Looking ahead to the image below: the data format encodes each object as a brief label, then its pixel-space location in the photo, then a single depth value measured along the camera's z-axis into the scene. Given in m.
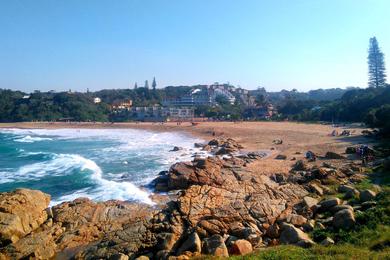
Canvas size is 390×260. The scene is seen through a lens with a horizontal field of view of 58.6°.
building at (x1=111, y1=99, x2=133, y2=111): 118.50
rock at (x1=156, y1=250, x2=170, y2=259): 10.86
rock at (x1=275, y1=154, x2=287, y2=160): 28.73
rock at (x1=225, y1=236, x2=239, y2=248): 10.79
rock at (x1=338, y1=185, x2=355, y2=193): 15.84
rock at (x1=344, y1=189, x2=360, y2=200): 14.68
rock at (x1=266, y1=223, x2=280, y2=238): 11.93
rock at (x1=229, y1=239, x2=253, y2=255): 10.27
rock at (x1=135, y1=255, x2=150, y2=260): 10.85
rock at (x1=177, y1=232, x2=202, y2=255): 10.68
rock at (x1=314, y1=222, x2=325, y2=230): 11.62
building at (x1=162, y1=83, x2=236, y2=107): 127.56
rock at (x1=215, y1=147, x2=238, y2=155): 33.95
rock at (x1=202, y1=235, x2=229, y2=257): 10.02
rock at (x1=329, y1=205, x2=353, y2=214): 12.75
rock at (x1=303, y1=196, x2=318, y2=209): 14.24
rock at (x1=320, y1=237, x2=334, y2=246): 9.83
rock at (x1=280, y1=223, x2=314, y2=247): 10.28
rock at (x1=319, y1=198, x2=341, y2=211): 13.77
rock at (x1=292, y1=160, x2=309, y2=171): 22.99
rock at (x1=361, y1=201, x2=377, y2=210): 12.43
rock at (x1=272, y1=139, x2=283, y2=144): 38.82
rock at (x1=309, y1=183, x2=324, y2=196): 16.84
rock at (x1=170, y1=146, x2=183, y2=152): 37.72
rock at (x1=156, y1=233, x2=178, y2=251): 11.55
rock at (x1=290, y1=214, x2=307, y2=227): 12.42
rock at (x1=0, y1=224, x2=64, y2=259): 12.80
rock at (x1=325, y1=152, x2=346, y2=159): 26.50
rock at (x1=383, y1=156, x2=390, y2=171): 19.34
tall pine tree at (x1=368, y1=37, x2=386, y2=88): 85.50
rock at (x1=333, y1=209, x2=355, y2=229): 11.07
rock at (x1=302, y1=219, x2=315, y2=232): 11.83
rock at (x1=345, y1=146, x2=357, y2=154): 28.23
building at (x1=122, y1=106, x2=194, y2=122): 99.12
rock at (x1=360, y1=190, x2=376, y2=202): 13.55
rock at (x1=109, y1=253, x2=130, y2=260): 11.26
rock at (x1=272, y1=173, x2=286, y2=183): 19.96
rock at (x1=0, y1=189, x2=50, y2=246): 13.84
